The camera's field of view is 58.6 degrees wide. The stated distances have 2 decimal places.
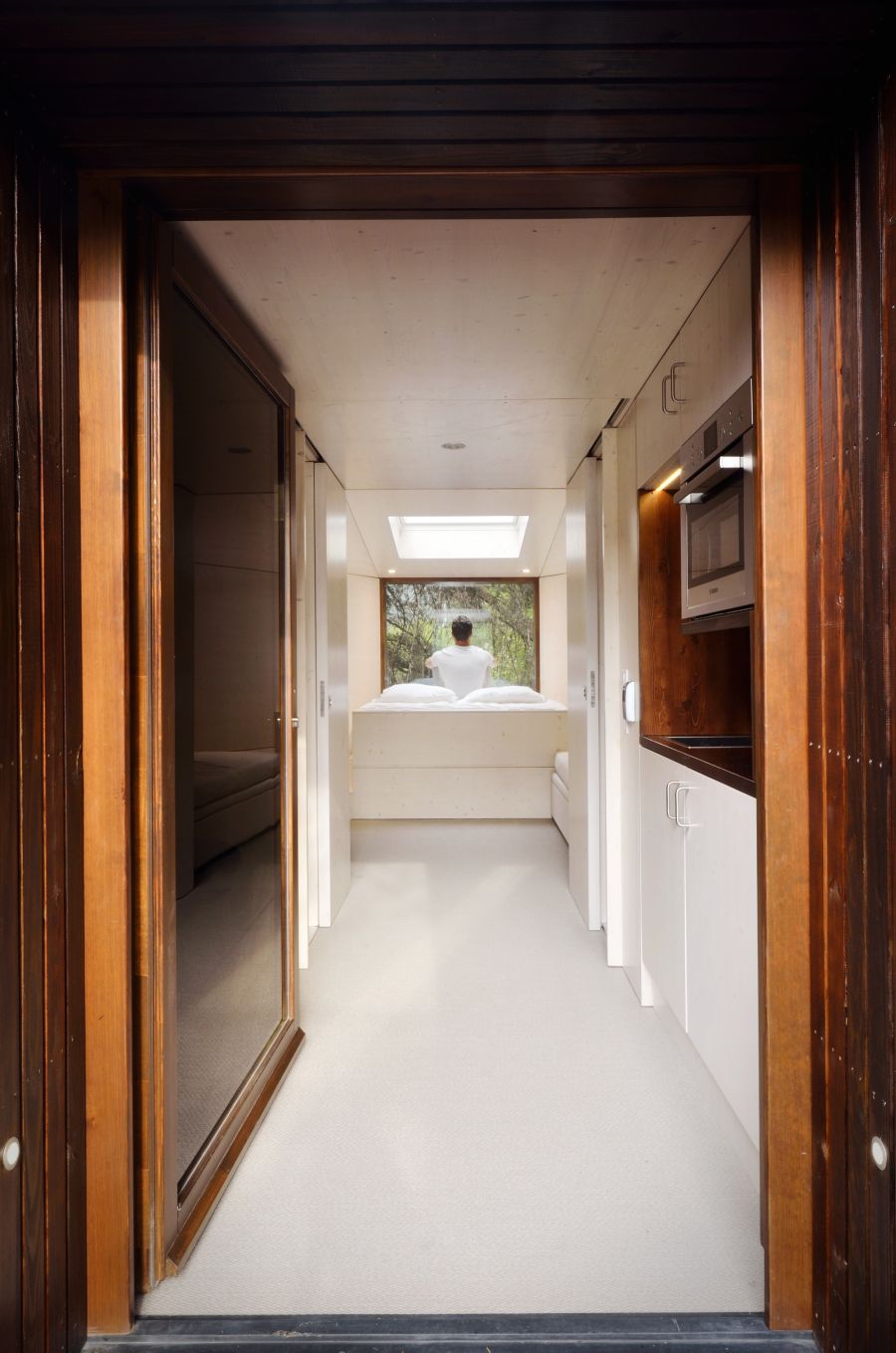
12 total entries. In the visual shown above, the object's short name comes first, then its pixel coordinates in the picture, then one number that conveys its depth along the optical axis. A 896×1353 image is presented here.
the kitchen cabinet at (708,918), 1.63
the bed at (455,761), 5.50
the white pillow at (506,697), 6.18
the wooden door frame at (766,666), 1.33
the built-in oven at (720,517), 1.75
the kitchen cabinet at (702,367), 1.70
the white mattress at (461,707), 5.53
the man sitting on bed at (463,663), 7.11
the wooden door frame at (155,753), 1.39
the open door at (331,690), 3.32
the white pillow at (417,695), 6.36
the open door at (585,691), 3.23
